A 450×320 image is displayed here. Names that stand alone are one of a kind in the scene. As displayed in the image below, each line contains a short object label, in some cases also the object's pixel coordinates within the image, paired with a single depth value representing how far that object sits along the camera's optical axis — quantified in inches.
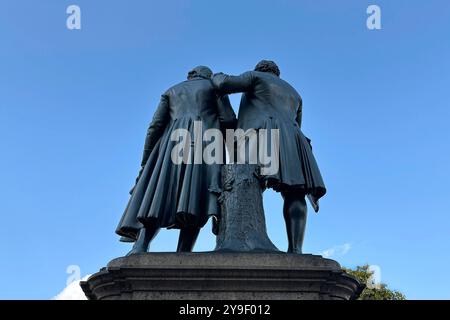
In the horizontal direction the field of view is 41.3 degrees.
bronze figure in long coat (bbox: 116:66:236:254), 314.3
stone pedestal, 270.8
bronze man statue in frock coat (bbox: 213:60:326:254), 321.4
